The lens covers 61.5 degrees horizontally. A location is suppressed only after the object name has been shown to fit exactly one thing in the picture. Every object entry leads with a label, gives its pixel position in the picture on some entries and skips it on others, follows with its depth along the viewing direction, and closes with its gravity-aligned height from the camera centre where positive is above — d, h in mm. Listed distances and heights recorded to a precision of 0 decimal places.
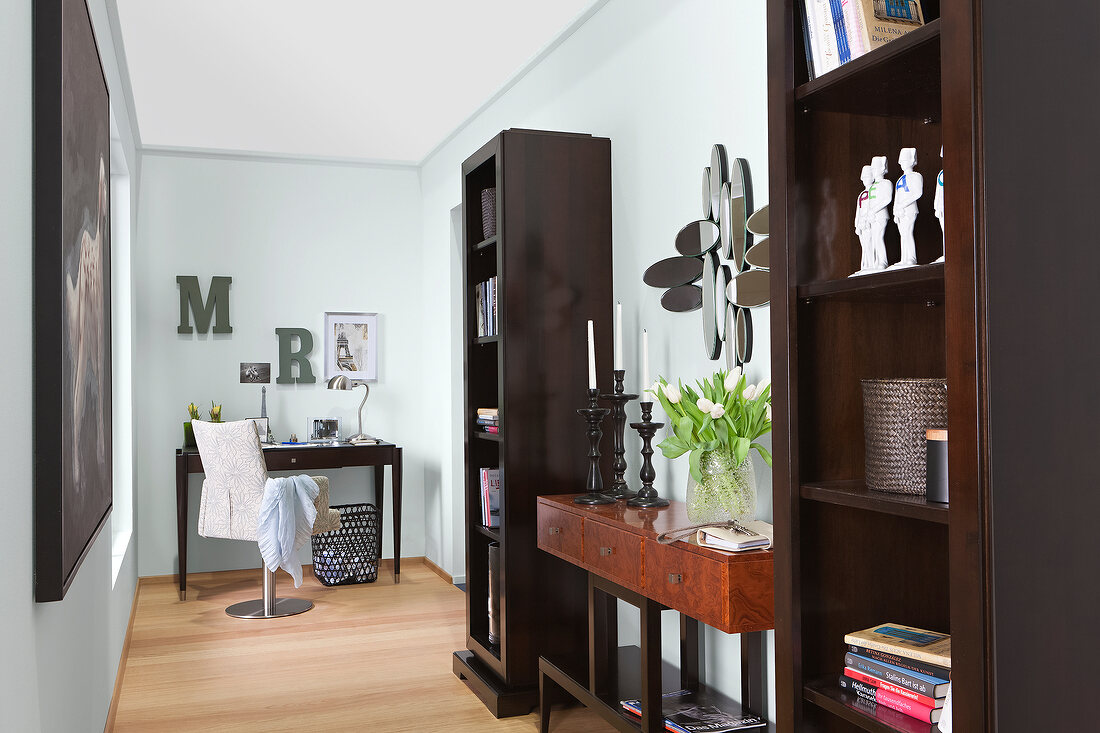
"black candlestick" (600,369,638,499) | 2975 -204
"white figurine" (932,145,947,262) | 1515 +278
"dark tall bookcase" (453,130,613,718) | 3293 +80
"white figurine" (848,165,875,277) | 1604 +260
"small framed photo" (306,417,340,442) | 5648 -305
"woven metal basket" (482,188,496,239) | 3541 +644
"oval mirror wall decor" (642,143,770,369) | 2578 +340
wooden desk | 5117 -472
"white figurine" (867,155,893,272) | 1584 +285
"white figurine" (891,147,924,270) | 1551 +290
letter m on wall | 5586 +465
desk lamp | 5574 -33
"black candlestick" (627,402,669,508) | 2797 -279
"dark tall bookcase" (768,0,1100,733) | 1272 +30
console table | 2074 -540
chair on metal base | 4605 -543
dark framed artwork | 1564 +168
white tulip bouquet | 2295 -115
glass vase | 2309 -285
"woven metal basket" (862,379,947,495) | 1513 -92
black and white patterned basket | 5395 -1005
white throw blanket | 4512 -702
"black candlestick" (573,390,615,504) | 2986 -224
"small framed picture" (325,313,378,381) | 5898 +223
